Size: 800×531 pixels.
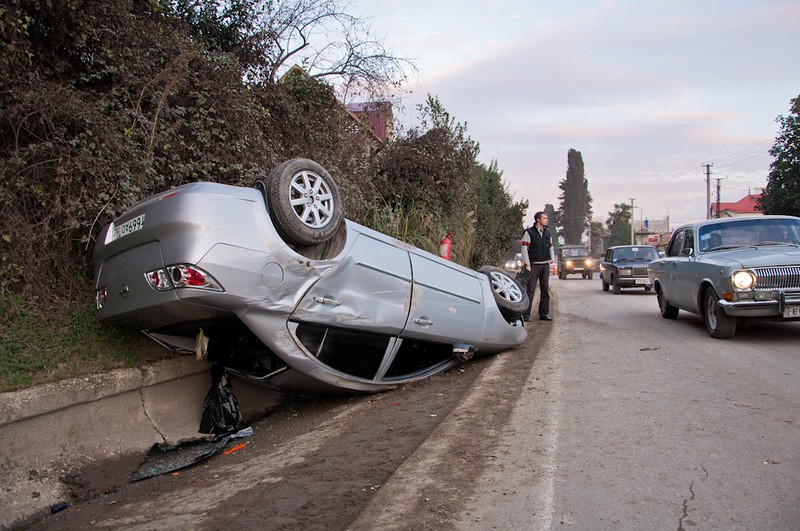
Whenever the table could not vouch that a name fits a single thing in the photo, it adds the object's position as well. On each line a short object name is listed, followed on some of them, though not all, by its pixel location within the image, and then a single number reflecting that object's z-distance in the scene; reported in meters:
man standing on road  9.62
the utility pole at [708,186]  59.72
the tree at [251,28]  9.75
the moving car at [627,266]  18.23
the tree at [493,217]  17.67
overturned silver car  4.18
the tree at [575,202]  114.24
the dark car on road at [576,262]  33.19
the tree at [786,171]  30.56
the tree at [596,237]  117.25
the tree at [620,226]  114.00
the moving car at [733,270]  7.41
